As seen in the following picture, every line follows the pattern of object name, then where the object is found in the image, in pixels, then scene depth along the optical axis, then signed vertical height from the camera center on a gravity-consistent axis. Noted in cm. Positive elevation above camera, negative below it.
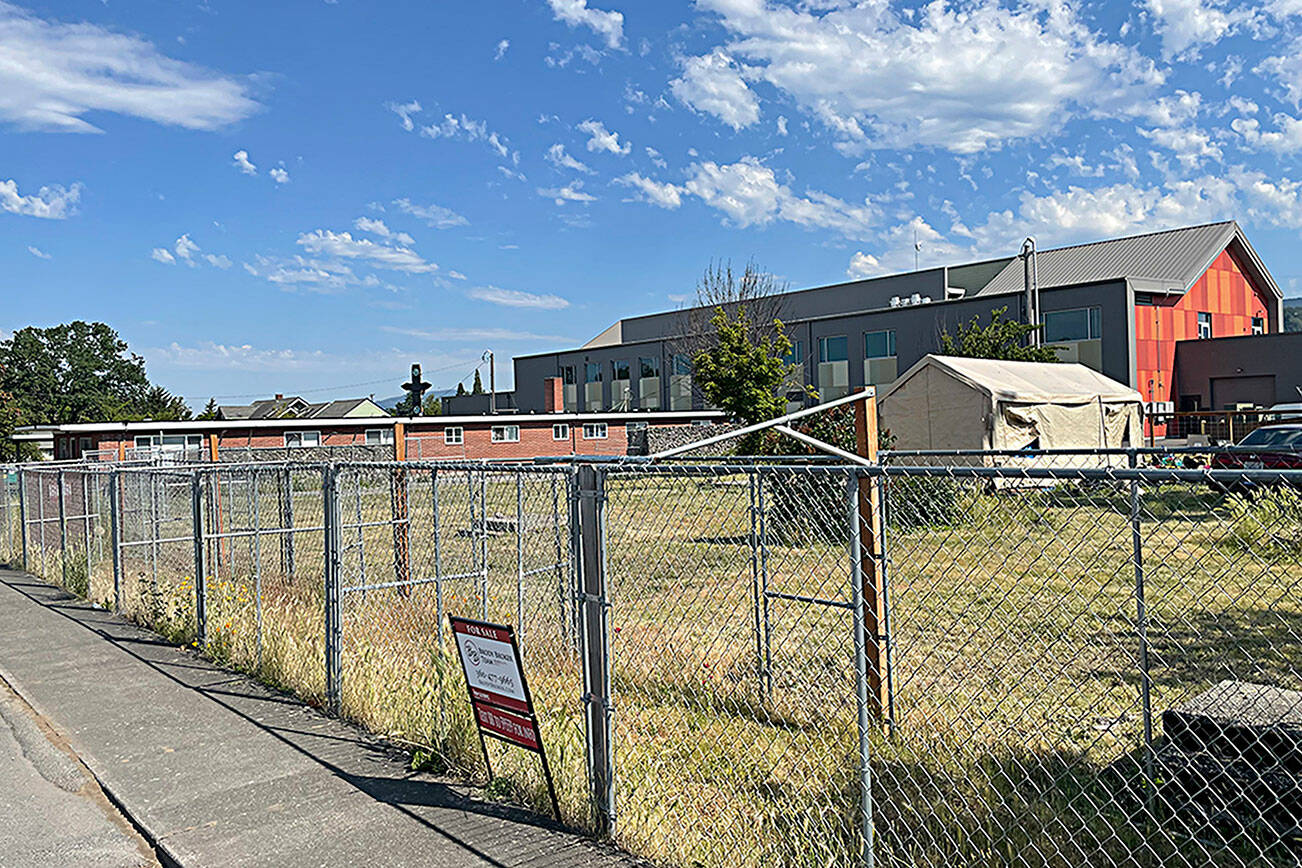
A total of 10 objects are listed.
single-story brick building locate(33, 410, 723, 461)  3616 -24
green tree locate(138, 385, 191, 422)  9375 +279
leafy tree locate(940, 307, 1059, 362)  3447 +226
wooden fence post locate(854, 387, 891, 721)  638 -98
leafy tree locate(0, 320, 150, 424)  9581 +671
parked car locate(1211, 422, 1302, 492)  1806 -91
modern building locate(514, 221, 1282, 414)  4159 +418
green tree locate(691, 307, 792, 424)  2875 +116
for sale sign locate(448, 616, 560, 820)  538 -137
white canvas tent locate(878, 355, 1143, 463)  2338 +7
